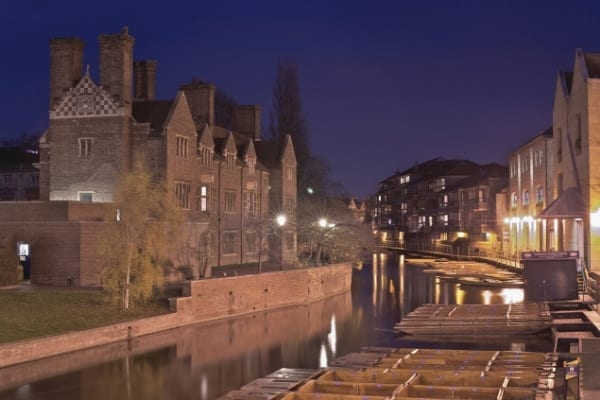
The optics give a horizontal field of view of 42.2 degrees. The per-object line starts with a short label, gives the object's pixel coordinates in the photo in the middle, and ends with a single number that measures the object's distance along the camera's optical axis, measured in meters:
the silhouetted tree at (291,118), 64.62
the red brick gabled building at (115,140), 38.44
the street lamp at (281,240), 50.13
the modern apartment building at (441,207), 89.12
